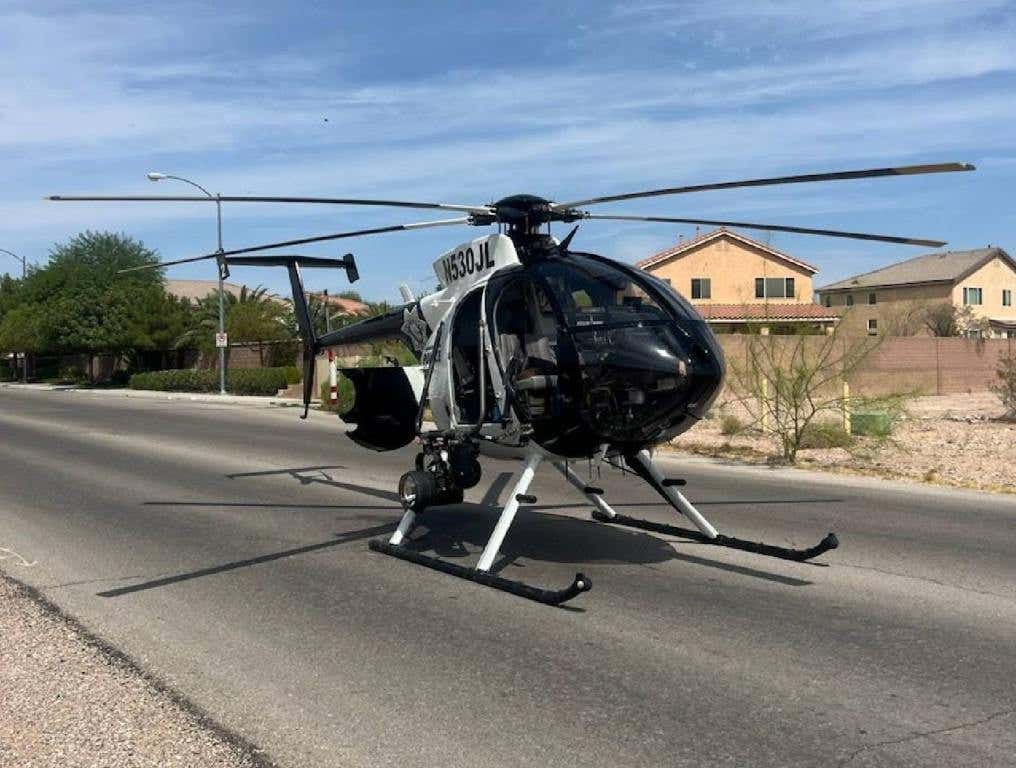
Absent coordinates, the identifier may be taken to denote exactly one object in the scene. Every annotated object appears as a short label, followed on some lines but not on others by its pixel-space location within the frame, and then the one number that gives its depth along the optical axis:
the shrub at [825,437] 16.66
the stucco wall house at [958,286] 72.69
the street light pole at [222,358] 39.25
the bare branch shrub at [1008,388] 22.00
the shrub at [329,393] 26.38
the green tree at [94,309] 50.78
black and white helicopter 6.89
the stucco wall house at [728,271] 55.06
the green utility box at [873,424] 16.48
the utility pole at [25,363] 65.56
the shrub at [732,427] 18.80
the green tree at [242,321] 47.69
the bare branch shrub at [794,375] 15.45
